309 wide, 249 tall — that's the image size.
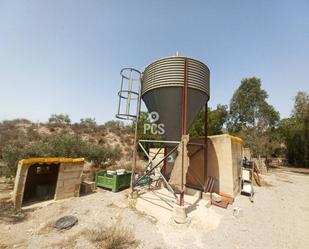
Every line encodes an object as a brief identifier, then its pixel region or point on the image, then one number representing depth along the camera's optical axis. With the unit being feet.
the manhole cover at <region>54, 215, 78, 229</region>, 16.34
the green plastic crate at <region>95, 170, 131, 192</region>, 28.14
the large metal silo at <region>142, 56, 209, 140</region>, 20.59
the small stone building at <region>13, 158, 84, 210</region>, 19.63
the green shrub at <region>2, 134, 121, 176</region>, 28.78
